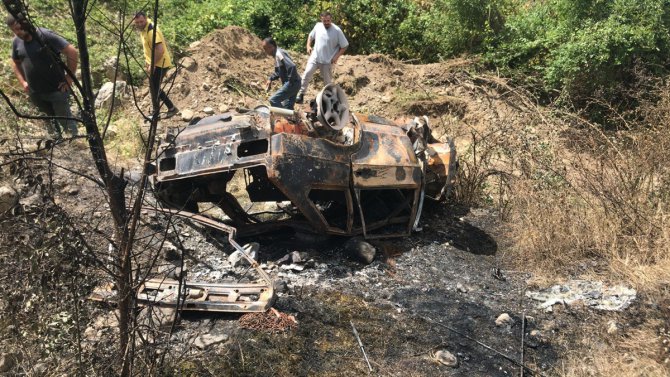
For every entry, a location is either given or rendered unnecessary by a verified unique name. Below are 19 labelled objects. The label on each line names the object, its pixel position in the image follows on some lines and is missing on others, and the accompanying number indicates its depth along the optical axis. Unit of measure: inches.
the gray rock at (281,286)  213.9
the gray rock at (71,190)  278.2
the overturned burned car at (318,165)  222.7
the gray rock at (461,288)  233.7
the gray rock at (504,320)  208.4
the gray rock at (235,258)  237.5
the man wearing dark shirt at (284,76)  312.5
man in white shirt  347.0
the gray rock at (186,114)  385.4
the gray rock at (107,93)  382.0
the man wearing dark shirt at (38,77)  268.5
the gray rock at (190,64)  411.2
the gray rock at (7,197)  226.4
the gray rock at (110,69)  415.8
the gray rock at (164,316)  181.6
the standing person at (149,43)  289.1
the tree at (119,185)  102.7
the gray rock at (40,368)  144.3
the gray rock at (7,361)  148.6
